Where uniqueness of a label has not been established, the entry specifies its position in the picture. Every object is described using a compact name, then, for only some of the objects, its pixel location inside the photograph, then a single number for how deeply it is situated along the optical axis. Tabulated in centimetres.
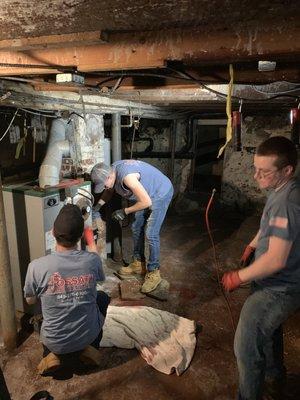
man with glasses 169
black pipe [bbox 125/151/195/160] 757
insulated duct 290
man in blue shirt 330
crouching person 192
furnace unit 269
